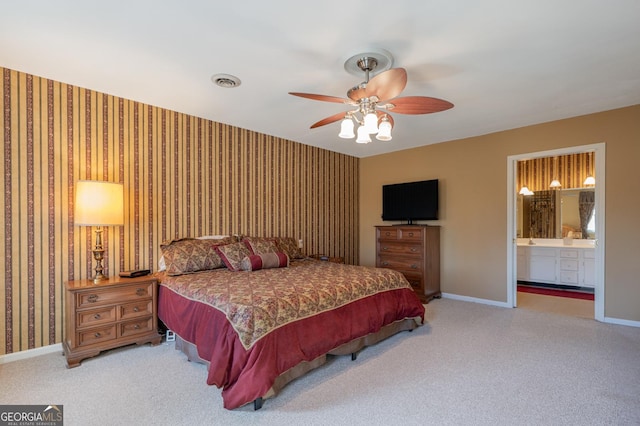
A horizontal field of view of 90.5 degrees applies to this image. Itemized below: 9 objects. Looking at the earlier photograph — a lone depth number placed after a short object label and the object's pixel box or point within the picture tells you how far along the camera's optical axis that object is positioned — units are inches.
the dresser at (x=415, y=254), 182.5
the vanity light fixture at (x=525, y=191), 242.5
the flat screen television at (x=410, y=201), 196.4
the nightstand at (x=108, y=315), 104.0
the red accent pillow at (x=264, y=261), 135.3
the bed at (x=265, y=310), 79.7
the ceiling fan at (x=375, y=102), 85.0
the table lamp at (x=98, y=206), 108.0
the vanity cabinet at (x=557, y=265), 209.0
